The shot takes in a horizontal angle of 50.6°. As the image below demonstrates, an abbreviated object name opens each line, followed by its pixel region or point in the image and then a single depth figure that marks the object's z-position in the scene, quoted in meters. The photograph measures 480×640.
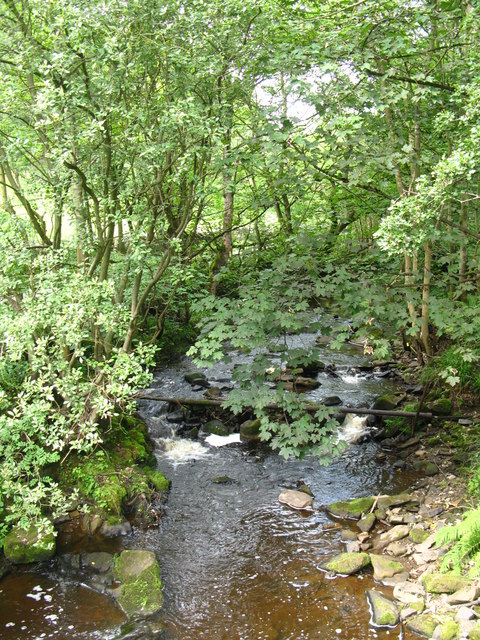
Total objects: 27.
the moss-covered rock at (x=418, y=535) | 6.88
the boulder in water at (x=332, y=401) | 11.26
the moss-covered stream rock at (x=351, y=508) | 7.79
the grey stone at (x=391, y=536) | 7.01
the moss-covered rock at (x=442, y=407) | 9.77
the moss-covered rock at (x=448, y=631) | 5.18
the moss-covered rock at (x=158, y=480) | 8.66
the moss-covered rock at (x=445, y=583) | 5.75
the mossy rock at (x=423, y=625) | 5.39
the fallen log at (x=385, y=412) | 9.46
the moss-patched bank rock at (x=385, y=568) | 6.37
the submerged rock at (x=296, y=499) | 8.21
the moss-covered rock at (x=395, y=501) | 7.79
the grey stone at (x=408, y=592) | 5.86
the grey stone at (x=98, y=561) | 6.86
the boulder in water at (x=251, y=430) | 10.60
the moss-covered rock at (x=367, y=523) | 7.39
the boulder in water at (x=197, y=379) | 12.78
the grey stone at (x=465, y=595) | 5.49
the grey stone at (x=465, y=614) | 5.25
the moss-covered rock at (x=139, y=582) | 6.14
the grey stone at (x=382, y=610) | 5.62
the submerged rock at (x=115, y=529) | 7.57
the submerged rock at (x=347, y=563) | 6.53
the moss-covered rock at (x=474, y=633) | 4.99
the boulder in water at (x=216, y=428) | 10.87
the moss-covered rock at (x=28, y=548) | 7.07
